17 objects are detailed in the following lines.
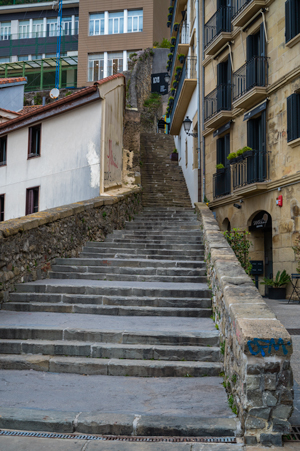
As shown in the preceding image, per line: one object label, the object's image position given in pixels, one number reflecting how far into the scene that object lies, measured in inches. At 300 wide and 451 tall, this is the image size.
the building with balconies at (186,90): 745.0
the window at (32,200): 644.1
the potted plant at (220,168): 621.3
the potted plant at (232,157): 553.8
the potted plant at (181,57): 826.8
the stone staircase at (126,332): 147.1
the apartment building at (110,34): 1382.9
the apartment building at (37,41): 1457.9
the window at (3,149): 697.6
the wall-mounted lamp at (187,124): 686.5
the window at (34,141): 639.1
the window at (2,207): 700.0
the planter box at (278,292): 466.3
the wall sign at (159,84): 1517.0
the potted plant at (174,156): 966.4
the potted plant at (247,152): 523.1
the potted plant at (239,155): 539.8
